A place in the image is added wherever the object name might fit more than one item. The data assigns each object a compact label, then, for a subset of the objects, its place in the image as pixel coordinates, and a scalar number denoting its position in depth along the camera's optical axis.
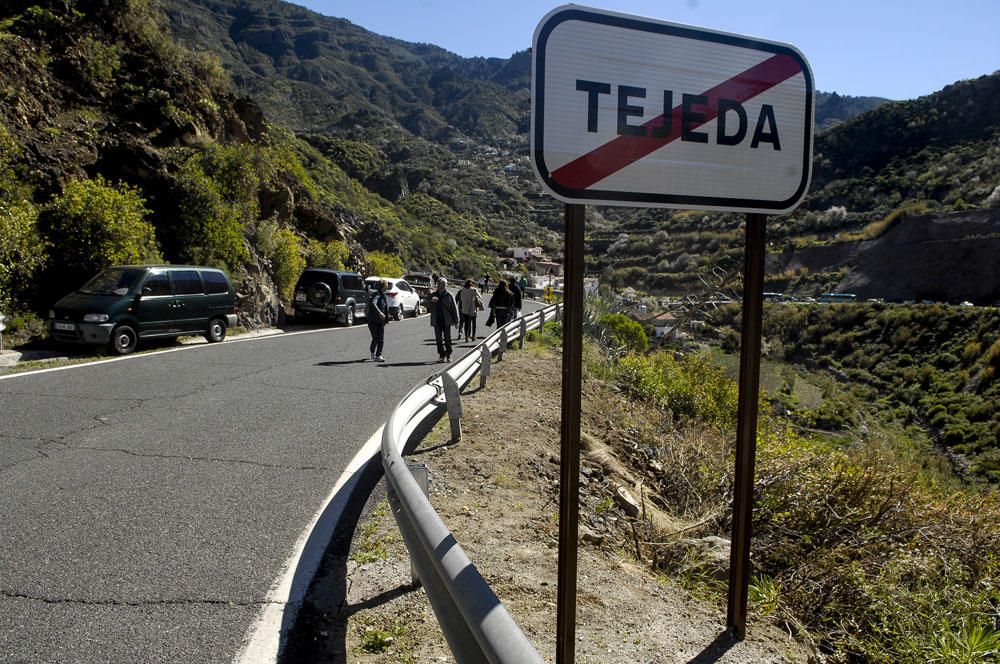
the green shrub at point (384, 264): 35.66
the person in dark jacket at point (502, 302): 16.08
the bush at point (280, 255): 21.80
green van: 11.70
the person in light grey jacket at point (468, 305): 15.49
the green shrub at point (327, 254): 26.59
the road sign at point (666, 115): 2.05
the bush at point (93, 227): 13.55
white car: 23.86
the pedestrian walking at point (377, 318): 12.38
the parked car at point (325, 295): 20.09
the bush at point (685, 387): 9.78
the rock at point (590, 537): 4.28
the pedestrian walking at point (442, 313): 12.28
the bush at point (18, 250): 12.22
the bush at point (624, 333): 15.53
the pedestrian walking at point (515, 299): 17.72
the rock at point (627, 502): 5.10
